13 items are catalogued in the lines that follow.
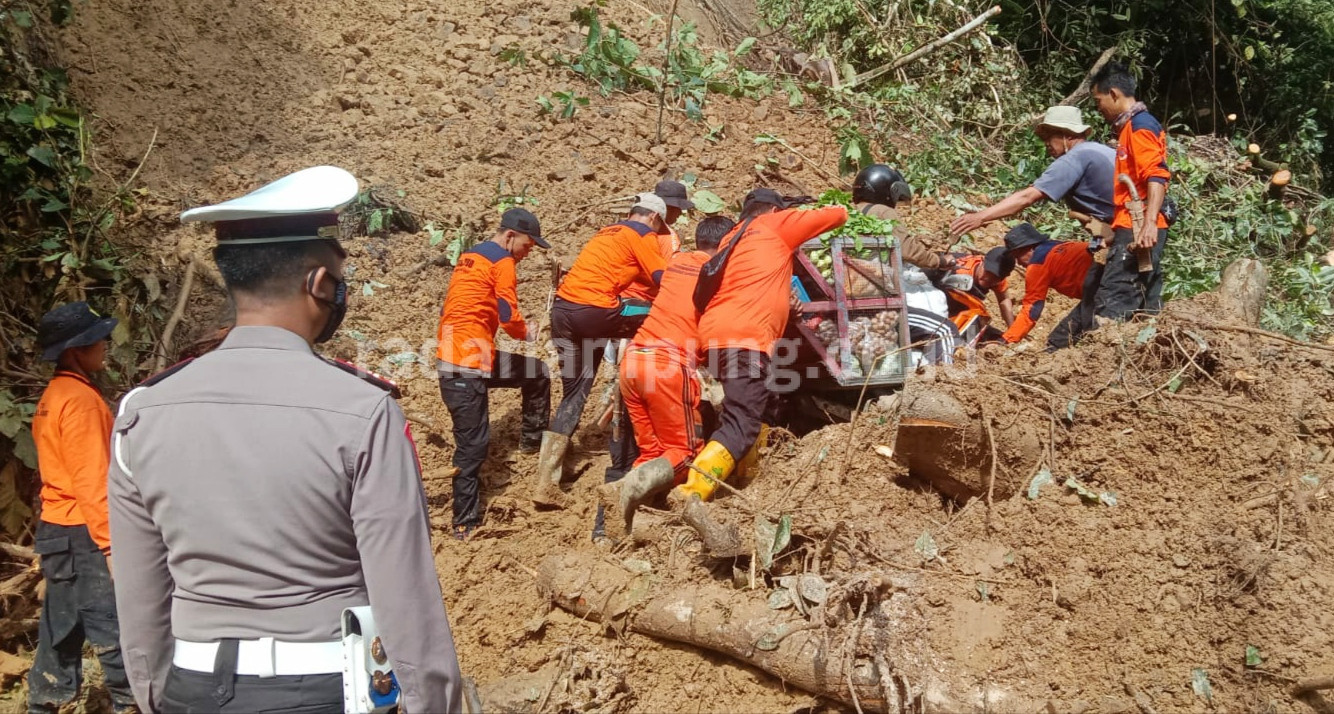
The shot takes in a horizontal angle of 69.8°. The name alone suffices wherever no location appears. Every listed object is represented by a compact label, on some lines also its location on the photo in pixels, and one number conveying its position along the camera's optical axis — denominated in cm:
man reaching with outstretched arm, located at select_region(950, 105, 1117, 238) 548
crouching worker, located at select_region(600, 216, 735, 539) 516
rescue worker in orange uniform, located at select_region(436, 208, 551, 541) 593
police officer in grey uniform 188
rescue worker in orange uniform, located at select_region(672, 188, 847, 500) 496
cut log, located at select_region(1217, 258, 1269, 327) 506
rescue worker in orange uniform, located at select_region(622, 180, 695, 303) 642
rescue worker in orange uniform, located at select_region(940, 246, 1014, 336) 616
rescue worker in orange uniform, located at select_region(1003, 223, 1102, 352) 577
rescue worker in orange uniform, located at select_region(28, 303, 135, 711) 397
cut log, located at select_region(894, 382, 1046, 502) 425
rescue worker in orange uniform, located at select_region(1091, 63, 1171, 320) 506
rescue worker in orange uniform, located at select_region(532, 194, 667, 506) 619
